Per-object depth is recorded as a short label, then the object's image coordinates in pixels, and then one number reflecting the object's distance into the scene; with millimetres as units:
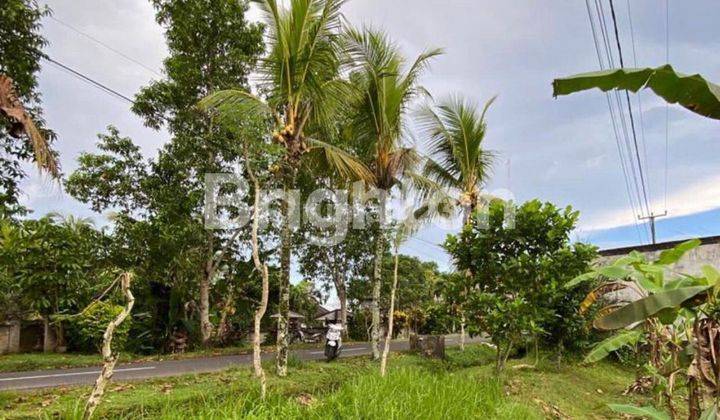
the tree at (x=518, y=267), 7828
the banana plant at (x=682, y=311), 3045
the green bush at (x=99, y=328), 12852
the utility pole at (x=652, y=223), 23816
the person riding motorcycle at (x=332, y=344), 11445
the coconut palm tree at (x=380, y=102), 10195
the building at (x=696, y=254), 11898
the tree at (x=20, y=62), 7660
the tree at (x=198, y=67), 12164
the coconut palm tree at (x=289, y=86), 7844
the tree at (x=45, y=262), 10188
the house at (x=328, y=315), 31188
